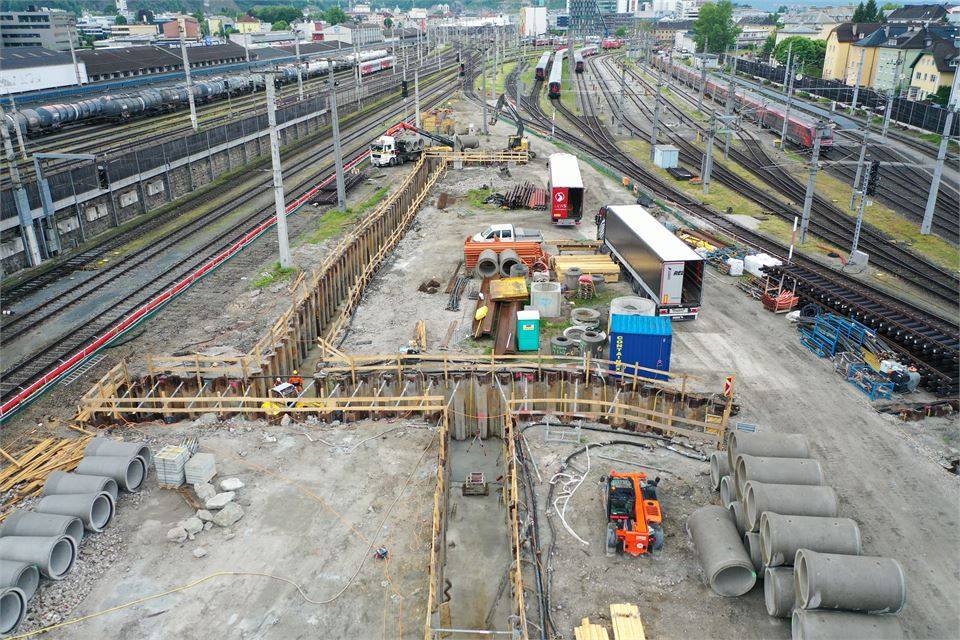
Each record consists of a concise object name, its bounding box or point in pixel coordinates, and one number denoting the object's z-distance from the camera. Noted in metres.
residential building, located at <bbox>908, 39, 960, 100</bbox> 76.79
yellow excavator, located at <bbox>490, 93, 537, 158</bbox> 60.47
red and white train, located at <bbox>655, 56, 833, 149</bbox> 63.39
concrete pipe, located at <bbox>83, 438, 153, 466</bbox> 17.14
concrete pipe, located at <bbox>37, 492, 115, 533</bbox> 15.30
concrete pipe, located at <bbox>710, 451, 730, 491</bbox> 16.84
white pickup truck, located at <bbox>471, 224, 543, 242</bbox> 34.53
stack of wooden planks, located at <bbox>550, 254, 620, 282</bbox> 31.80
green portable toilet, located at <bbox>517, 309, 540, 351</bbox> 25.11
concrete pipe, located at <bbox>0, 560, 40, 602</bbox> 13.06
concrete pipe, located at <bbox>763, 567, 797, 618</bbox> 12.83
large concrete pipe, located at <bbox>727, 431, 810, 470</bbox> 15.74
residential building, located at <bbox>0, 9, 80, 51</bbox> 143.00
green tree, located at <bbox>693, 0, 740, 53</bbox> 141.00
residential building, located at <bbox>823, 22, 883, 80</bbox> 99.31
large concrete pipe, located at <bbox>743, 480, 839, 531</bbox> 13.84
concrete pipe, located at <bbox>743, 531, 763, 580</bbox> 13.88
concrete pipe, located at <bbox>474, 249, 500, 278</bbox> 31.95
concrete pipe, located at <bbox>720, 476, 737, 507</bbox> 15.64
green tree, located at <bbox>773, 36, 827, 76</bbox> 113.94
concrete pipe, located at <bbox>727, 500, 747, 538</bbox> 14.64
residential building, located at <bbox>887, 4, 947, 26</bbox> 119.00
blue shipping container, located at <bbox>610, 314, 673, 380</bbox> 22.97
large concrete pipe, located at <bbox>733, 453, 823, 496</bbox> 14.77
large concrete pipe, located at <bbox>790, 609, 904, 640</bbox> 11.60
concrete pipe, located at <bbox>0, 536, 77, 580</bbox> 13.84
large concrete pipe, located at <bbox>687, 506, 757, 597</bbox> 13.78
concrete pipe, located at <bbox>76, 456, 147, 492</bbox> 16.61
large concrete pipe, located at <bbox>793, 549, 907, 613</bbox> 11.75
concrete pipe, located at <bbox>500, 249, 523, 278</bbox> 32.00
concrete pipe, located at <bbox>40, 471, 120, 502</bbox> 15.93
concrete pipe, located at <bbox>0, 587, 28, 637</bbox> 12.80
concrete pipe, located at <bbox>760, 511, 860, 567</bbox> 12.90
